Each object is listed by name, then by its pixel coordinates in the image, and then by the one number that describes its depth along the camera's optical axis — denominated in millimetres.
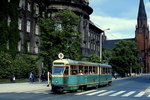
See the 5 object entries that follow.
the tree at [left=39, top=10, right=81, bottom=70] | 37719
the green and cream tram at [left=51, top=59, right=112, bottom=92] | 25219
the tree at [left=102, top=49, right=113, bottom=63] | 97875
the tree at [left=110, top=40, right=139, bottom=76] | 92812
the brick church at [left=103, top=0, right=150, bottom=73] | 173000
